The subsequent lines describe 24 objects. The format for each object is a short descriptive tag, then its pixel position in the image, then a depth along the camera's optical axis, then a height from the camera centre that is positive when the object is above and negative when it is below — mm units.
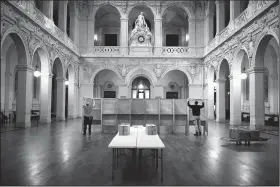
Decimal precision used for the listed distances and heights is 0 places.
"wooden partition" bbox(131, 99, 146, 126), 9570 -593
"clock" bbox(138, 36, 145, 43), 19828 +5279
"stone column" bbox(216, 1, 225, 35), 16328 +6107
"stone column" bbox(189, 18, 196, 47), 20109 +5868
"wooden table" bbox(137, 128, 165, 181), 3262 -716
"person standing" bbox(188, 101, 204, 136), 8781 -706
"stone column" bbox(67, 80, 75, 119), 18383 -61
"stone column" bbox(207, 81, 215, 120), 18062 -133
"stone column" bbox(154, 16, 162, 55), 20016 +5579
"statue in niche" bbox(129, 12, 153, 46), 19719 +5625
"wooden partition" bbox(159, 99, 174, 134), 9578 -634
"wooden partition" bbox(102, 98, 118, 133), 9492 -768
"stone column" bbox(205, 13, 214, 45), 18930 +6090
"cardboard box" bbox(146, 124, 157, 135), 4184 -618
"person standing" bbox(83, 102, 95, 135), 8750 -645
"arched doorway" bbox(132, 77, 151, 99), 24328 +1138
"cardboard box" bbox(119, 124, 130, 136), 4123 -612
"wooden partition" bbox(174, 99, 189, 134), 9594 -636
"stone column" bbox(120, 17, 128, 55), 19984 +5274
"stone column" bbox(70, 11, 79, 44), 18984 +6169
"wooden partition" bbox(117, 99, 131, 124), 9531 -569
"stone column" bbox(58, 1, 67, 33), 16219 +6044
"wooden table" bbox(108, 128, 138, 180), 3305 -712
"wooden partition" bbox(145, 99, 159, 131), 9570 -549
